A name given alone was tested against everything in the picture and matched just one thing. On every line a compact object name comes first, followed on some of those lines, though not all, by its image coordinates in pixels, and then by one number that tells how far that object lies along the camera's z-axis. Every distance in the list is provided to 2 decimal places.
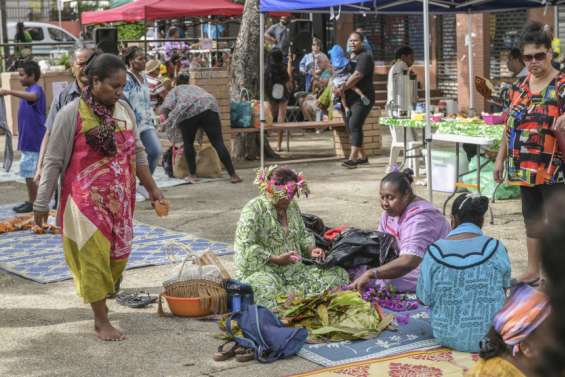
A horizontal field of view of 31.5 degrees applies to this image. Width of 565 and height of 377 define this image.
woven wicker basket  6.38
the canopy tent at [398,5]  10.79
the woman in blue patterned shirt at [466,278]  5.37
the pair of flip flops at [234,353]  5.50
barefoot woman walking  5.71
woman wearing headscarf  2.14
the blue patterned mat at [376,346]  5.48
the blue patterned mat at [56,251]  7.94
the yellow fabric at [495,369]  2.75
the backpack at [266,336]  5.50
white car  29.12
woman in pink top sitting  6.28
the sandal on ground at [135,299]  6.71
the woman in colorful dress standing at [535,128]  6.54
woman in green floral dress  6.44
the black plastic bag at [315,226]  7.16
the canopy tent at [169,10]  18.66
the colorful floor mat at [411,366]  5.16
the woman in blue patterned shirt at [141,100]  10.37
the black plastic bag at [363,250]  6.62
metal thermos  11.38
